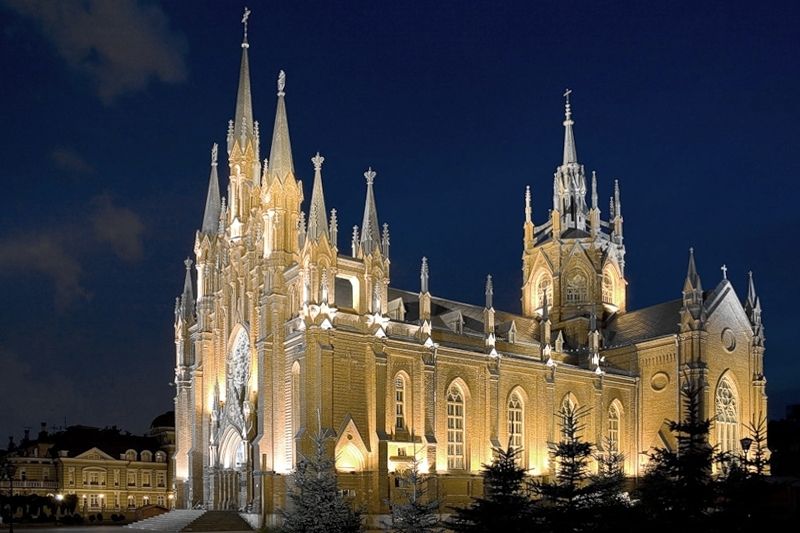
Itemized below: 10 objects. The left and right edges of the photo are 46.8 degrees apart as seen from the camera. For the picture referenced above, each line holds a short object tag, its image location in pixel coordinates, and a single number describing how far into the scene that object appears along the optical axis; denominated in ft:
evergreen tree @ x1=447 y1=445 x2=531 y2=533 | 83.82
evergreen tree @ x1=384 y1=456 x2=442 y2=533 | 100.63
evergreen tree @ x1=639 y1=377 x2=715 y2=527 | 76.64
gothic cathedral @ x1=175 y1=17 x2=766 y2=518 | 176.45
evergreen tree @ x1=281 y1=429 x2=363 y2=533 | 118.73
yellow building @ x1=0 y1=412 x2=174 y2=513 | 280.31
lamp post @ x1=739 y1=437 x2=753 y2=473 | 104.84
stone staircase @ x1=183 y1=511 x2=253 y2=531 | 176.24
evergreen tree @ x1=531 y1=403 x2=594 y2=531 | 82.99
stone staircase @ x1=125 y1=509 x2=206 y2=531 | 184.85
